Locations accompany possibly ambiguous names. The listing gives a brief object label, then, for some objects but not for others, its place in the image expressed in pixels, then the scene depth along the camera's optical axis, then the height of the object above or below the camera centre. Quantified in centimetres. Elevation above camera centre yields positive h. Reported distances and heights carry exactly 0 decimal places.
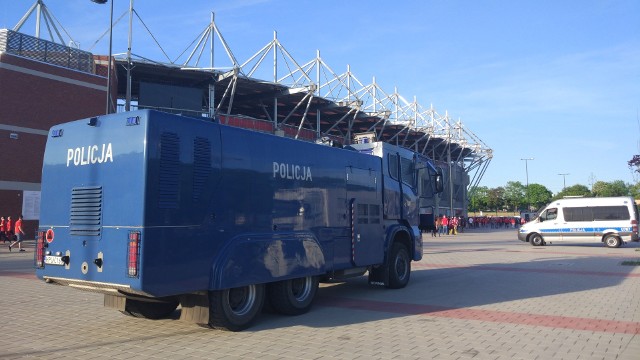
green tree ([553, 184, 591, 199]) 11455 +873
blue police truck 619 +19
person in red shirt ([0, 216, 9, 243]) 2788 +2
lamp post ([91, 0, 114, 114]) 2035 +795
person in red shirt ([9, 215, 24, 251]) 2291 +2
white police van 2669 +38
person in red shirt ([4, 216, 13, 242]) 2679 +13
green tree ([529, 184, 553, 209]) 13950 +926
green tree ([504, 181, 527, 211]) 14062 +937
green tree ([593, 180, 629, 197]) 9626 +763
